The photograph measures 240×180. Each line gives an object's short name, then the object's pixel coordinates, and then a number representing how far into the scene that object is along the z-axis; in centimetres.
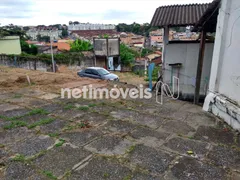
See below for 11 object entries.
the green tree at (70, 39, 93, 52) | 2851
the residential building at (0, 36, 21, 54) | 2360
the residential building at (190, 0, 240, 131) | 435
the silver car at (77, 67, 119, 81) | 1311
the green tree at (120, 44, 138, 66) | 2731
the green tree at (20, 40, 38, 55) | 2916
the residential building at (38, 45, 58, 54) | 3390
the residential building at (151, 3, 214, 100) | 725
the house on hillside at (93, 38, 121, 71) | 2429
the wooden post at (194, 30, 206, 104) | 619
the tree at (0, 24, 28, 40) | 2411
